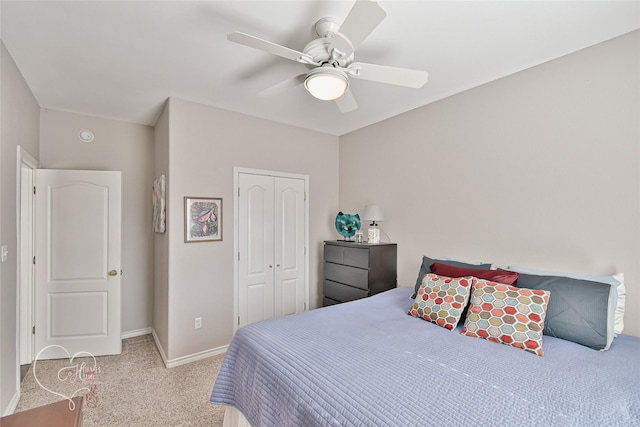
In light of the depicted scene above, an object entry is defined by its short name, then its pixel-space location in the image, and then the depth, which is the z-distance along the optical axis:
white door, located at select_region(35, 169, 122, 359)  3.06
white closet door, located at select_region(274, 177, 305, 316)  3.66
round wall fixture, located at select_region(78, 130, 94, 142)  3.39
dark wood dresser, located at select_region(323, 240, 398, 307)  3.16
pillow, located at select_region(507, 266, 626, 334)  1.79
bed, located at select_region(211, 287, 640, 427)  1.10
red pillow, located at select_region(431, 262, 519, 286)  2.02
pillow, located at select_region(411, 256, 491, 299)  2.37
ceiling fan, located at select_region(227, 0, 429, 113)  1.52
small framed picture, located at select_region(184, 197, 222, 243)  3.00
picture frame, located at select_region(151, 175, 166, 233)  3.05
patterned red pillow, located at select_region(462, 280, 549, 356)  1.66
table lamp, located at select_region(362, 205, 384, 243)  3.40
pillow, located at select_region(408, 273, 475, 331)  1.96
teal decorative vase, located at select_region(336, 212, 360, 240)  3.70
